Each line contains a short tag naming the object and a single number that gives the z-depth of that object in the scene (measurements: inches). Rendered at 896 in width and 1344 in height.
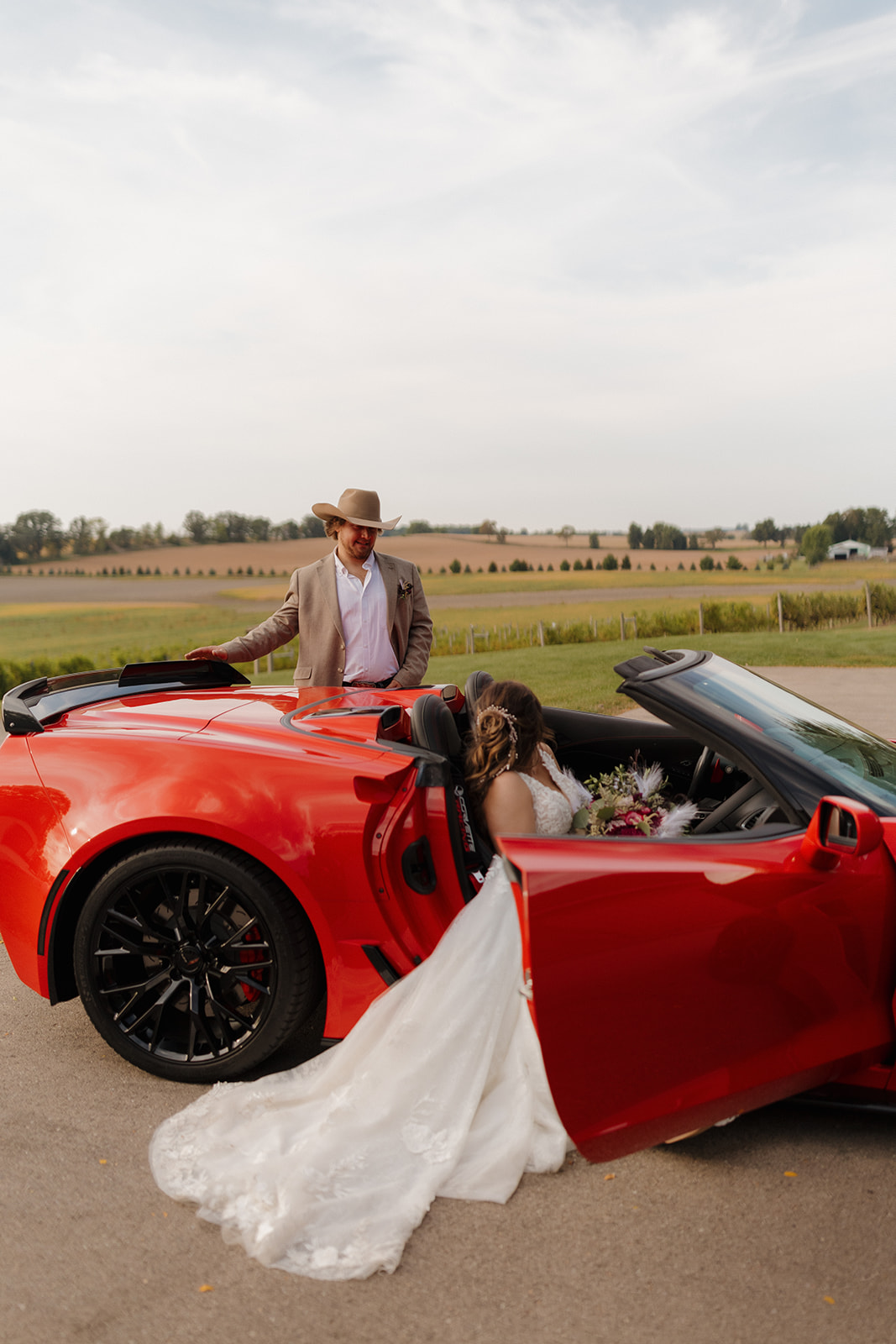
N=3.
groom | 194.2
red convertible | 87.4
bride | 95.5
